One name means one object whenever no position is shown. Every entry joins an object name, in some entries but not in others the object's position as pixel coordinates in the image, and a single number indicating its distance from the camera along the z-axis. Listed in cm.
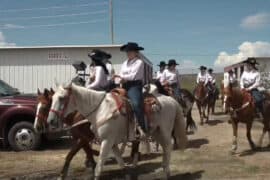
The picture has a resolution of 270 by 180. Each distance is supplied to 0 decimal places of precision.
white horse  755
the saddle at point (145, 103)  806
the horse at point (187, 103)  1416
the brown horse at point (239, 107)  1149
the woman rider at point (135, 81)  823
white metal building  2119
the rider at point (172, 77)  1387
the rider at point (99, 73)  855
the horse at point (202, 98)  1927
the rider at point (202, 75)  2116
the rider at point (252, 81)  1235
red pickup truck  1213
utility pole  3534
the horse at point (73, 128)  855
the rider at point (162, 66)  1602
